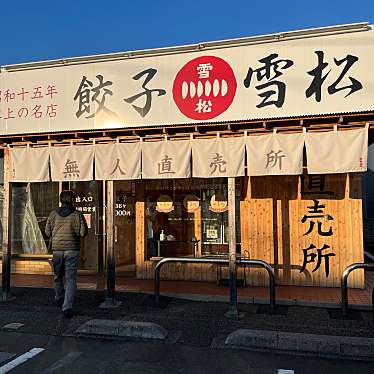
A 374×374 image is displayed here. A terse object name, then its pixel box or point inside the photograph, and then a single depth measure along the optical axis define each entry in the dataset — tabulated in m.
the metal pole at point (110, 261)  7.17
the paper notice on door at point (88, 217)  10.41
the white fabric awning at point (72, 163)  7.40
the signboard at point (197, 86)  6.14
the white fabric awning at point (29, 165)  7.65
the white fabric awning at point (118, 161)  7.18
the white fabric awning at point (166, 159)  6.95
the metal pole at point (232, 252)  6.59
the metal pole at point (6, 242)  7.71
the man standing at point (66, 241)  6.43
